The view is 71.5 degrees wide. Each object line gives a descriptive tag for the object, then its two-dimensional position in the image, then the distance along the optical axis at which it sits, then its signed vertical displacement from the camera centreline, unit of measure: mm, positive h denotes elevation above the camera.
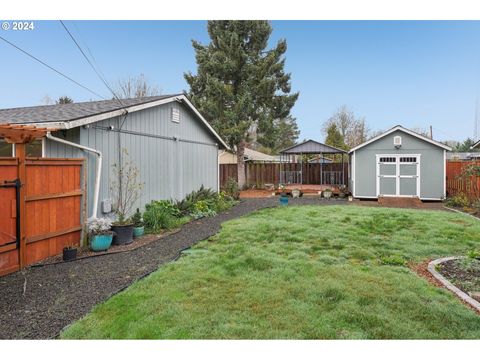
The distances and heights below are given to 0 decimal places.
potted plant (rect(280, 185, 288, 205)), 13467 -929
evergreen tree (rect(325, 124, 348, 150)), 25375 +2948
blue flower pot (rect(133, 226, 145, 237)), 7375 -1170
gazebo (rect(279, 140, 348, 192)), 17305 +326
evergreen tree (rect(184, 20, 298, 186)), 18969 +5825
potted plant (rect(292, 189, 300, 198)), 16969 -810
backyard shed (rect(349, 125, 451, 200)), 14461 +442
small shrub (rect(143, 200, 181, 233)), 8062 -980
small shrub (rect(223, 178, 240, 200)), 15169 -525
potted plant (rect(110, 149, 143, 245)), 7094 -261
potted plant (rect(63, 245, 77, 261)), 5504 -1235
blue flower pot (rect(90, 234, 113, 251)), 6129 -1174
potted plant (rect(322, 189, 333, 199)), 16441 -847
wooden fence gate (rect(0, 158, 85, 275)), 4867 -477
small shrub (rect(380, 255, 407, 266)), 5102 -1305
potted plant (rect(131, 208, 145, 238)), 7390 -1056
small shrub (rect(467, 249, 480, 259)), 5164 -1233
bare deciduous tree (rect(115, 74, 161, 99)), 25672 +7116
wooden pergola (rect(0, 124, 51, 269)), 4980 +239
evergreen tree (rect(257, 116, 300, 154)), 20078 +2576
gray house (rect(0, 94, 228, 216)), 6520 +958
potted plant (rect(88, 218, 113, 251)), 6137 -1021
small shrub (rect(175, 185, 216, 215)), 10266 -689
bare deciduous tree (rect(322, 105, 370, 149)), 32812 +5113
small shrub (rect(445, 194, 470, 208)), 12352 -977
